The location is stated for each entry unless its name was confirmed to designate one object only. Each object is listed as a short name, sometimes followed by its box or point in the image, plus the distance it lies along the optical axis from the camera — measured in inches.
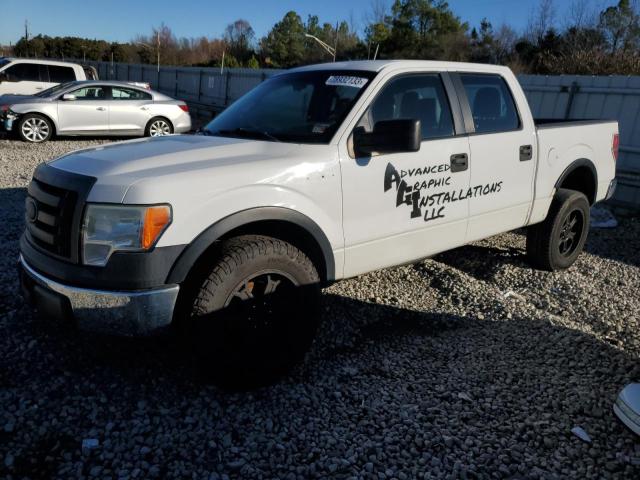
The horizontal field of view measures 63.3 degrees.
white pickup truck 100.6
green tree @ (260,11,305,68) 2452.0
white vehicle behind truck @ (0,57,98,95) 547.8
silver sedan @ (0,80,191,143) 455.5
